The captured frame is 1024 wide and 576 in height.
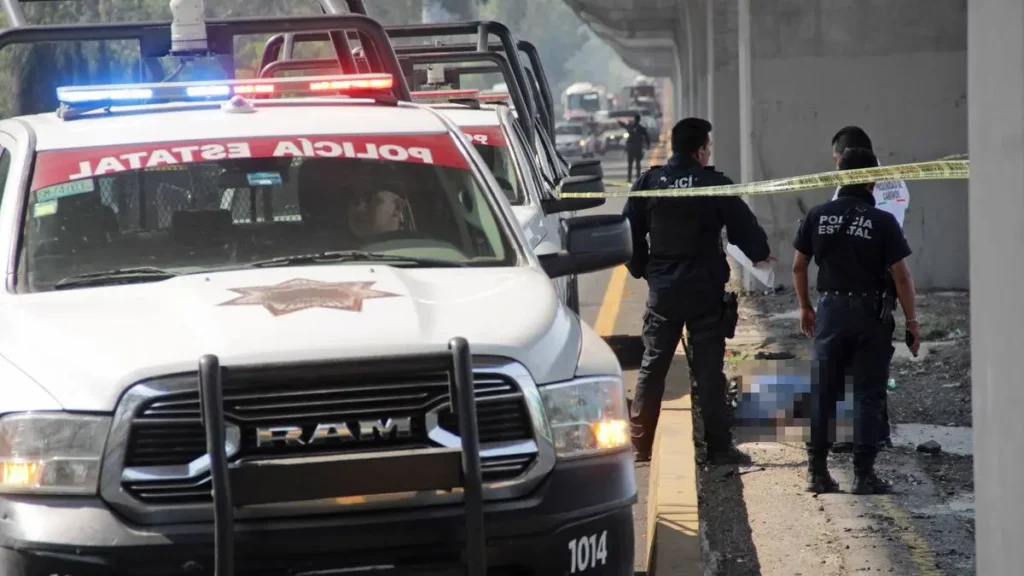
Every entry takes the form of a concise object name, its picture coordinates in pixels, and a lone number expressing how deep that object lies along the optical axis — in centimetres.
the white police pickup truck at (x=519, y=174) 1889
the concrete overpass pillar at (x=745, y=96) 3275
